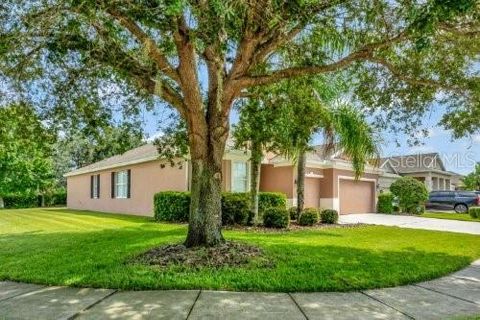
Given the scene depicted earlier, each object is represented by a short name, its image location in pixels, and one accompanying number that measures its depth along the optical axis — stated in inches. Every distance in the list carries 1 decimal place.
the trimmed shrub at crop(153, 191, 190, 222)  655.2
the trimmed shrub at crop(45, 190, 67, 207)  1519.4
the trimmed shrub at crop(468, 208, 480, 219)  919.0
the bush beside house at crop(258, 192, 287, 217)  682.2
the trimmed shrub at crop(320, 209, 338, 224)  676.7
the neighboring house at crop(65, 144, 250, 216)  743.7
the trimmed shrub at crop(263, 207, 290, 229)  584.2
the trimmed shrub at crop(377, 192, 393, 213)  1020.5
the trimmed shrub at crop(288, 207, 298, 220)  681.6
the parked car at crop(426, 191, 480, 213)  1124.5
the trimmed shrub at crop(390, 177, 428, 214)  1007.6
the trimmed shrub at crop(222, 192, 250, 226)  610.9
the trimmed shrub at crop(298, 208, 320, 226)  630.5
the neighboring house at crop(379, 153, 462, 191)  1587.1
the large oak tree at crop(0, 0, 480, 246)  247.3
